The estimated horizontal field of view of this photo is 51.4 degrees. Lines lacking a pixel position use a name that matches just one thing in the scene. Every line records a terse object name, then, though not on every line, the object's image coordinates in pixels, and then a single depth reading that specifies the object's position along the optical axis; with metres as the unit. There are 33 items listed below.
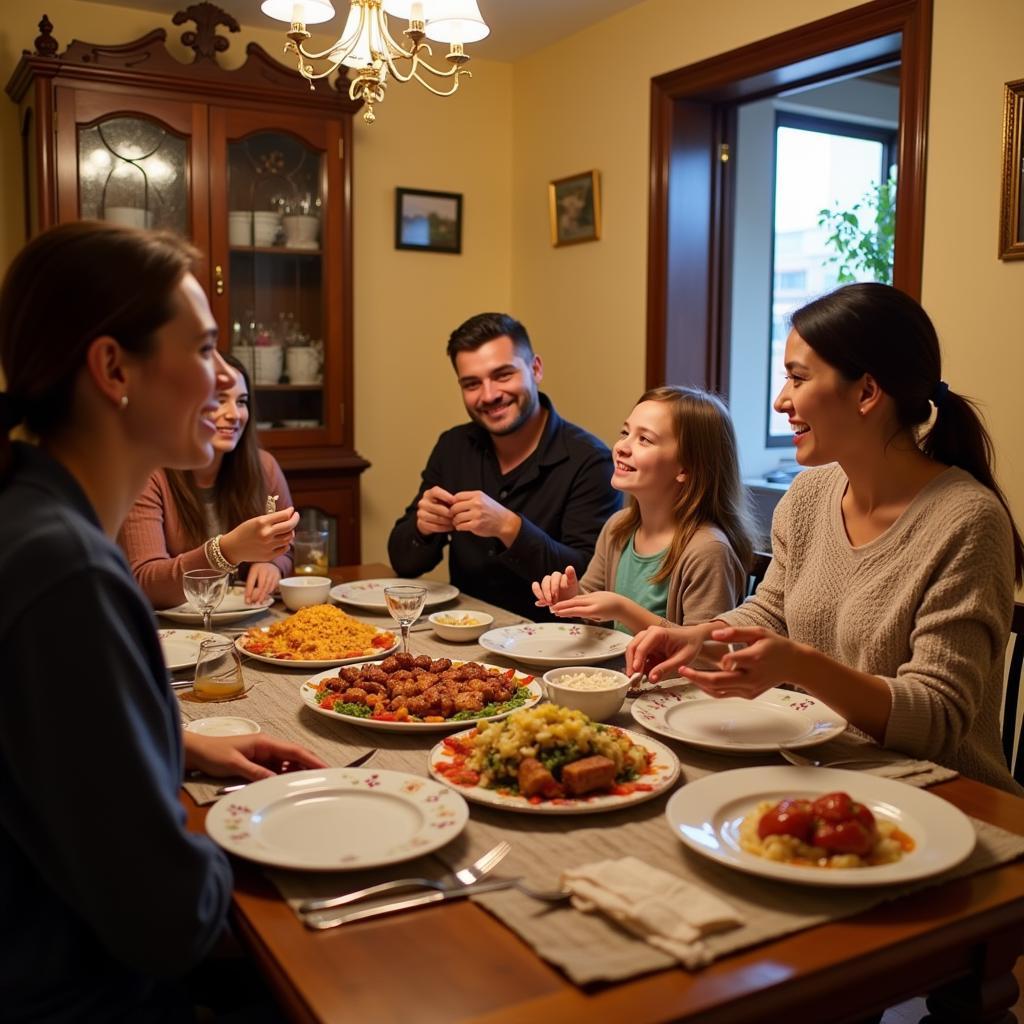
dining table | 0.87
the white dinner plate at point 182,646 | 1.85
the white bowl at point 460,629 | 2.02
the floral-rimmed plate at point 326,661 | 1.84
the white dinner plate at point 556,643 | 1.84
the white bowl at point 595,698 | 1.50
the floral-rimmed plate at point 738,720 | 1.42
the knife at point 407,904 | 0.99
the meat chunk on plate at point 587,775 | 1.23
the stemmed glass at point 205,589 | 1.88
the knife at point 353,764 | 1.29
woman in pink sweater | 2.18
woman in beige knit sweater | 1.44
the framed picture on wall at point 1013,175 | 2.60
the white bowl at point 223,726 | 1.46
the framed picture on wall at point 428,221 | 4.54
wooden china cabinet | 3.52
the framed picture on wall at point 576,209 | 4.20
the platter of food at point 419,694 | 1.50
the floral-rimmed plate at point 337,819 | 1.08
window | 4.46
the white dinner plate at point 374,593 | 2.34
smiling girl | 2.12
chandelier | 2.16
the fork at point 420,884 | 1.02
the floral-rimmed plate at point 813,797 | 1.03
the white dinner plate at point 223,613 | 2.21
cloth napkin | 0.94
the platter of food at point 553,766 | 1.22
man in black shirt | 2.76
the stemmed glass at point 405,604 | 1.81
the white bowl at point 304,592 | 2.27
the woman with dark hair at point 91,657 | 0.90
